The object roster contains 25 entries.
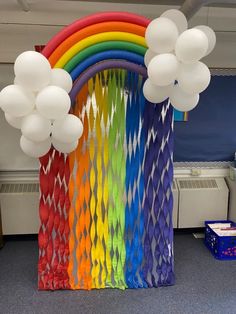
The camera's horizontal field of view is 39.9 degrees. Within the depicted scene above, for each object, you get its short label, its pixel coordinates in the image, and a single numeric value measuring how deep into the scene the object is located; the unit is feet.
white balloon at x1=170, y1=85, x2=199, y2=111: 7.82
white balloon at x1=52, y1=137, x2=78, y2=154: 7.88
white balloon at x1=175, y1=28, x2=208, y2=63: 6.72
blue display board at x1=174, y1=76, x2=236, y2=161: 12.84
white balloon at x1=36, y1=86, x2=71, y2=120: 6.80
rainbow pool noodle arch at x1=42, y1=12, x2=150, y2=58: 7.84
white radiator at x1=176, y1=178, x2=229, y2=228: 12.95
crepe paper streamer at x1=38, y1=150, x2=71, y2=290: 8.87
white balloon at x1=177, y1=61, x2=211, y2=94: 7.23
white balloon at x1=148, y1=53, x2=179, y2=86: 7.04
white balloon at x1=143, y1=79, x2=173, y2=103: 7.72
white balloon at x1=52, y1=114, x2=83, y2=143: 7.34
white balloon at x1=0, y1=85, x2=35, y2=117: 6.91
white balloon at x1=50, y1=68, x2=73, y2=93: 7.37
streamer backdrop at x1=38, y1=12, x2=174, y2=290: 8.95
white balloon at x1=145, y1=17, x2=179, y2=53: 6.98
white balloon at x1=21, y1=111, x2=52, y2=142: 7.11
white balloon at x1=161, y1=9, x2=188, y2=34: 7.52
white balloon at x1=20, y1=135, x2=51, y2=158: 7.76
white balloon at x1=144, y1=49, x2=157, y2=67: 7.65
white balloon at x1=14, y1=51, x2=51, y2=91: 6.72
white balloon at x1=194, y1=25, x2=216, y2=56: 7.73
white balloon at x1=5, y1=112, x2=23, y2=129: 7.55
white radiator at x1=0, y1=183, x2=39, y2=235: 12.17
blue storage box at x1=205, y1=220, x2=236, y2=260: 11.07
